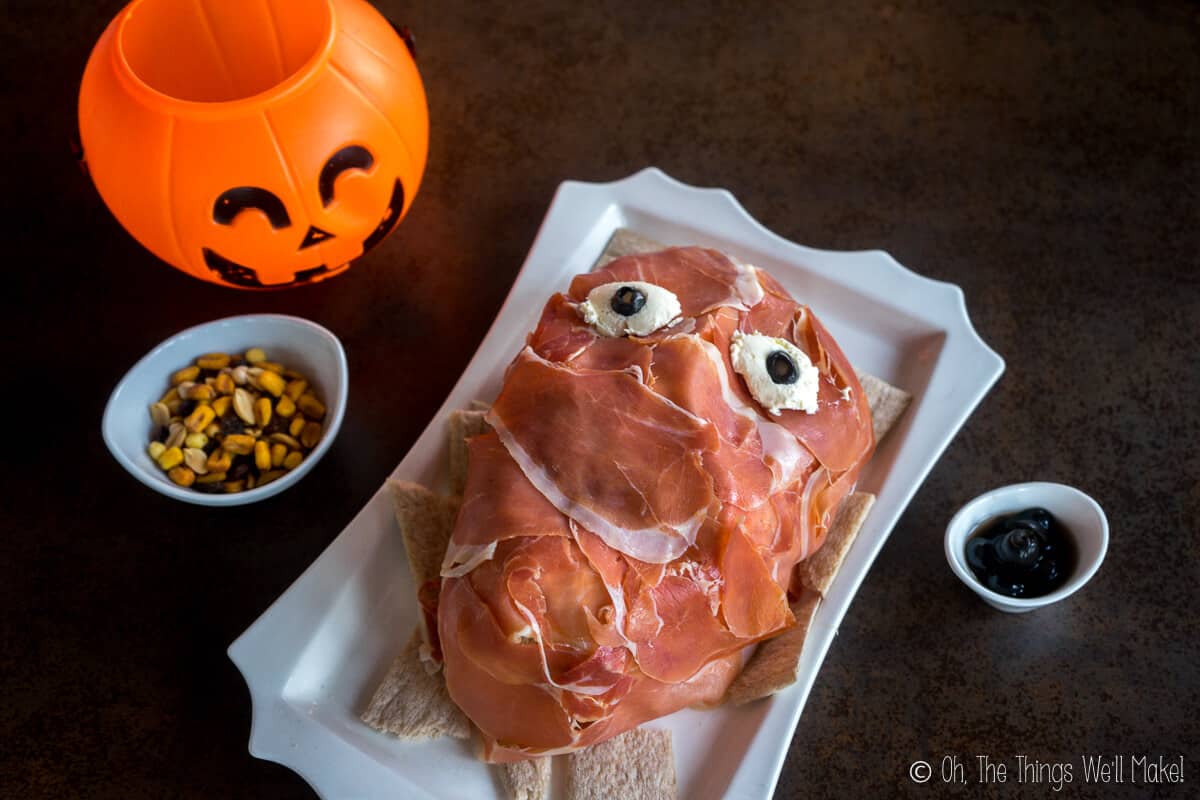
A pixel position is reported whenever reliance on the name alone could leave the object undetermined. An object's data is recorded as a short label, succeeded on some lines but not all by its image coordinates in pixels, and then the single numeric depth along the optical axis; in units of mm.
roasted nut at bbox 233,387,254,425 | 525
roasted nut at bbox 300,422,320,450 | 527
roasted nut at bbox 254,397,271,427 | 528
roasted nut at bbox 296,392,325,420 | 536
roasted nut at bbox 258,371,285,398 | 530
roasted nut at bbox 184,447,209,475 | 510
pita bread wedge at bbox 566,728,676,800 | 471
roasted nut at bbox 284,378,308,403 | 539
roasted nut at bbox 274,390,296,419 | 531
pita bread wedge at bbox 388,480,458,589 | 505
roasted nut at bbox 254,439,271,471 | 515
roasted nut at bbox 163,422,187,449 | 515
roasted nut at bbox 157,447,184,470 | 509
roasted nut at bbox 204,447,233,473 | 511
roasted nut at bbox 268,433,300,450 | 523
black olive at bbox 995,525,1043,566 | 503
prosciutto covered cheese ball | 451
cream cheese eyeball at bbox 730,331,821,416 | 481
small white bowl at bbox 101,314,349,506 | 498
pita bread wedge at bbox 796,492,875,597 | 497
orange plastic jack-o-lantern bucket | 460
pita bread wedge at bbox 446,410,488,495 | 525
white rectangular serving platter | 466
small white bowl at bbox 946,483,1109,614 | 497
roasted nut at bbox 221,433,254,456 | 516
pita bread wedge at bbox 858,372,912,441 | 547
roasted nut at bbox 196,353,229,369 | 535
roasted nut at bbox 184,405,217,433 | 517
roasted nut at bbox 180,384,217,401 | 525
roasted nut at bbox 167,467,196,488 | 508
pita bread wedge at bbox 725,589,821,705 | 472
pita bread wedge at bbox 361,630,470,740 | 476
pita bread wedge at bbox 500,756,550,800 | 465
